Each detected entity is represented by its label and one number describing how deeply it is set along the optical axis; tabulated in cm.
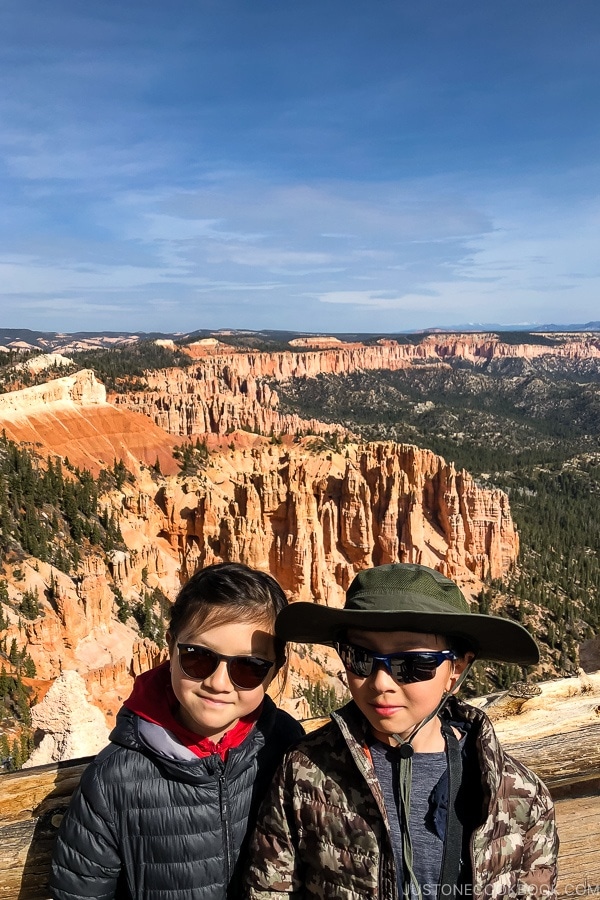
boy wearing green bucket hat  207
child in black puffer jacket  228
